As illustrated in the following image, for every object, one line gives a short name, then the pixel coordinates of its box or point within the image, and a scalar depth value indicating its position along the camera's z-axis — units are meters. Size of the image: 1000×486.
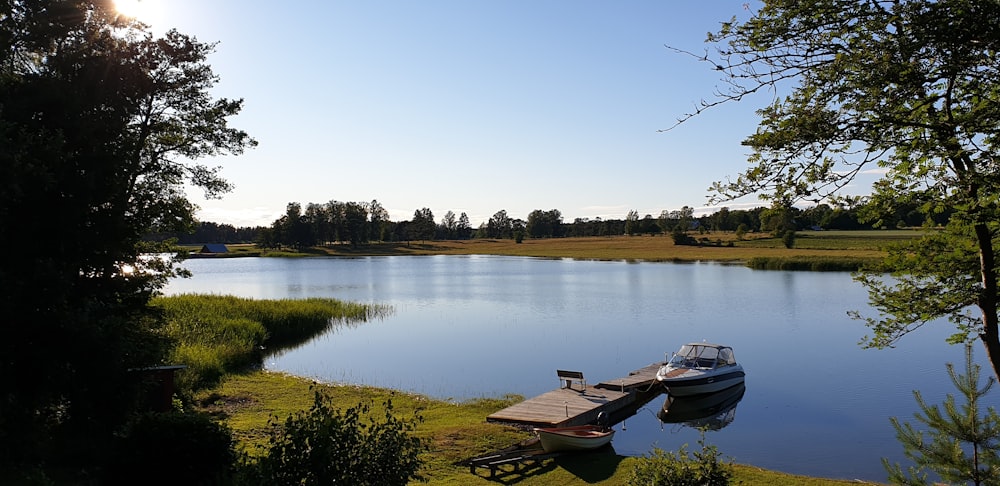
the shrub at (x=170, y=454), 7.86
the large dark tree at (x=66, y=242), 8.60
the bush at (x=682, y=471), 7.23
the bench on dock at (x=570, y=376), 21.38
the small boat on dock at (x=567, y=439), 14.98
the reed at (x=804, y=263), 75.25
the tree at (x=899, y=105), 5.63
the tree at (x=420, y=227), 191.88
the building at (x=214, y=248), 157.38
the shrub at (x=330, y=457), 7.21
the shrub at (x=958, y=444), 8.13
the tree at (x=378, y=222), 179.62
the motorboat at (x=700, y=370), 22.53
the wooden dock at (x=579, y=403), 17.92
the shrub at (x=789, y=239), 105.69
